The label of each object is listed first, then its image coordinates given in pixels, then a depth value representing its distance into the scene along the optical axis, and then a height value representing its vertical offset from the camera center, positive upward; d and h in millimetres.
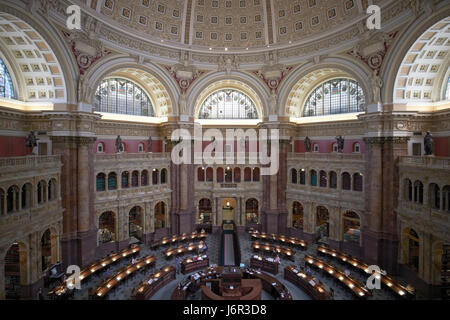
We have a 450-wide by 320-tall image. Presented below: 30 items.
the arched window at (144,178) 27912 -2287
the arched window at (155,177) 28766 -2246
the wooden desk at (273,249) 23375 -8743
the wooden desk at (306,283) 16953 -9055
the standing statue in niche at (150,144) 28406 +1435
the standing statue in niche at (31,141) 18609 +1225
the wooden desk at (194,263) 21283 -9033
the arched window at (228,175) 31078 -2244
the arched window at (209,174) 31203 -2114
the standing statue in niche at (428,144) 18375 +801
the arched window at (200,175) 31375 -2240
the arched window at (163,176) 29252 -2185
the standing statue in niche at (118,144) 25297 +1292
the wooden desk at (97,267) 16739 -8667
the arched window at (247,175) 30953 -2249
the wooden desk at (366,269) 16692 -8762
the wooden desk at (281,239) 25719 -8640
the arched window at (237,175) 31312 -2267
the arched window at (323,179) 26703 -2411
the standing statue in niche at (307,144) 27833 +1295
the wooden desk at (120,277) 16891 -8718
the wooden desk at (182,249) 23434 -8698
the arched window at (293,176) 29281 -2275
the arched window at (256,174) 31172 -2157
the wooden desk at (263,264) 21188 -9100
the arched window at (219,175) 31391 -2318
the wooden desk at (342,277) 16938 -8808
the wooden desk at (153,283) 17077 -8972
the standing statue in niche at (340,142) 24288 +1299
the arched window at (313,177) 27720 -2335
